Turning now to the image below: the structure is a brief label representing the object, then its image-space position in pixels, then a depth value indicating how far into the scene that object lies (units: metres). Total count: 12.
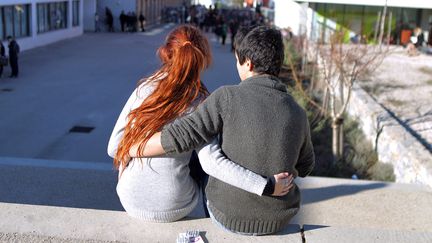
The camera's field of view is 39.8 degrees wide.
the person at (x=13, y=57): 17.55
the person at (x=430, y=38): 27.38
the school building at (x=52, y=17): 23.42
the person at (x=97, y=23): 36.14
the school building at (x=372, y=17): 26.44
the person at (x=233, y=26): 30.80
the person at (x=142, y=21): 37.09
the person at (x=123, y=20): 35.88
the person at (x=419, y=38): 25.68
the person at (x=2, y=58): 17.26
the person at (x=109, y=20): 36.38
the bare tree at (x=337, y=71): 8.99
